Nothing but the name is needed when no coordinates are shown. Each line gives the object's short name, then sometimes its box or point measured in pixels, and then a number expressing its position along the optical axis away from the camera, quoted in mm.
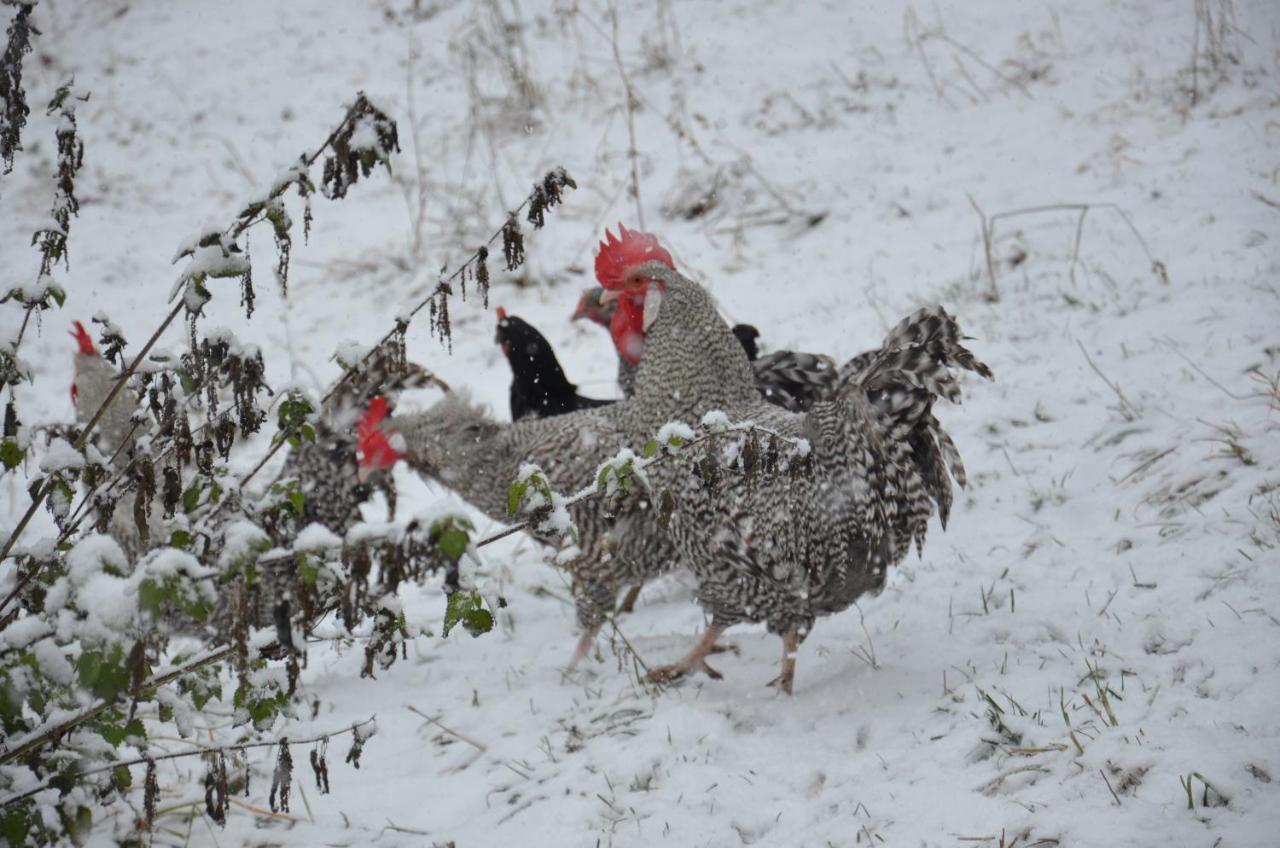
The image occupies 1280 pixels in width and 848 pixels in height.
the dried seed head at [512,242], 4669
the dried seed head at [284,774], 4484
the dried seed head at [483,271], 4553
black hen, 10820
